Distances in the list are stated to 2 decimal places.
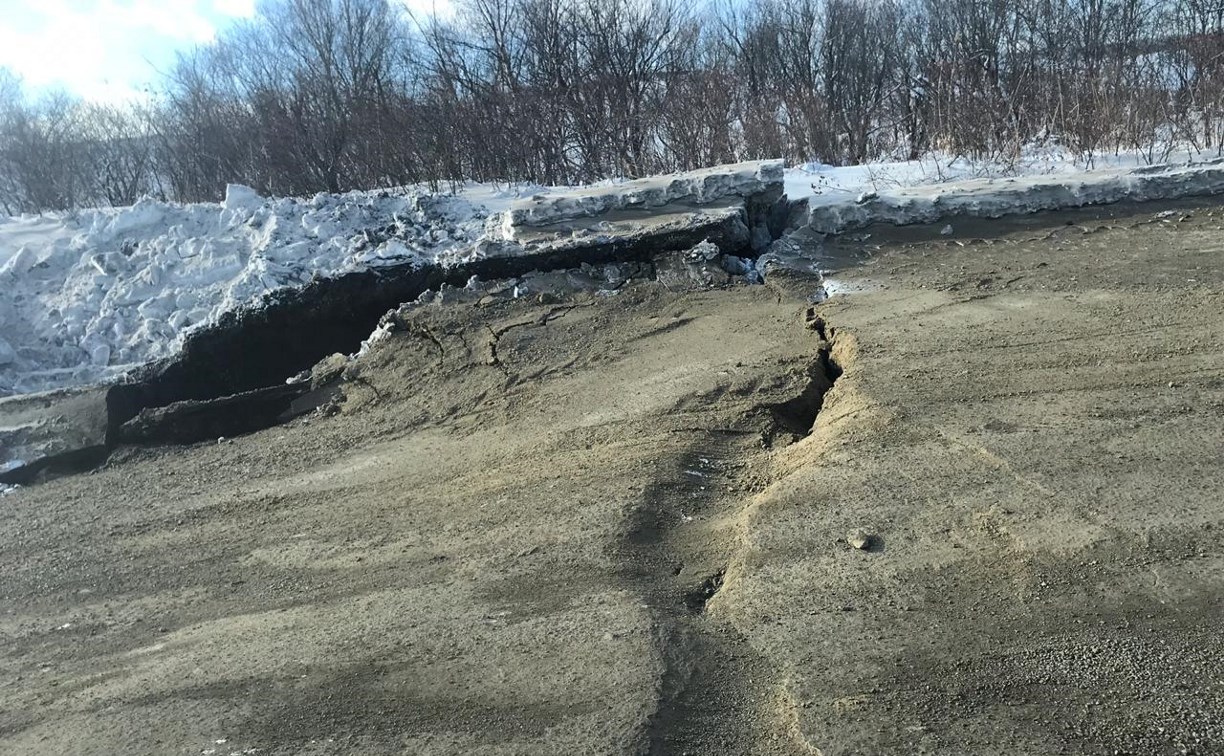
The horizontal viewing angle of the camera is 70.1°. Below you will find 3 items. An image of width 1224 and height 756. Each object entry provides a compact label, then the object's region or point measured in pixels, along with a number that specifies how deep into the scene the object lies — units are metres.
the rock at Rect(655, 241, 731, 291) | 7.20
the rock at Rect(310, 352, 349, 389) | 6.87
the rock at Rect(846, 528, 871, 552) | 3.60
